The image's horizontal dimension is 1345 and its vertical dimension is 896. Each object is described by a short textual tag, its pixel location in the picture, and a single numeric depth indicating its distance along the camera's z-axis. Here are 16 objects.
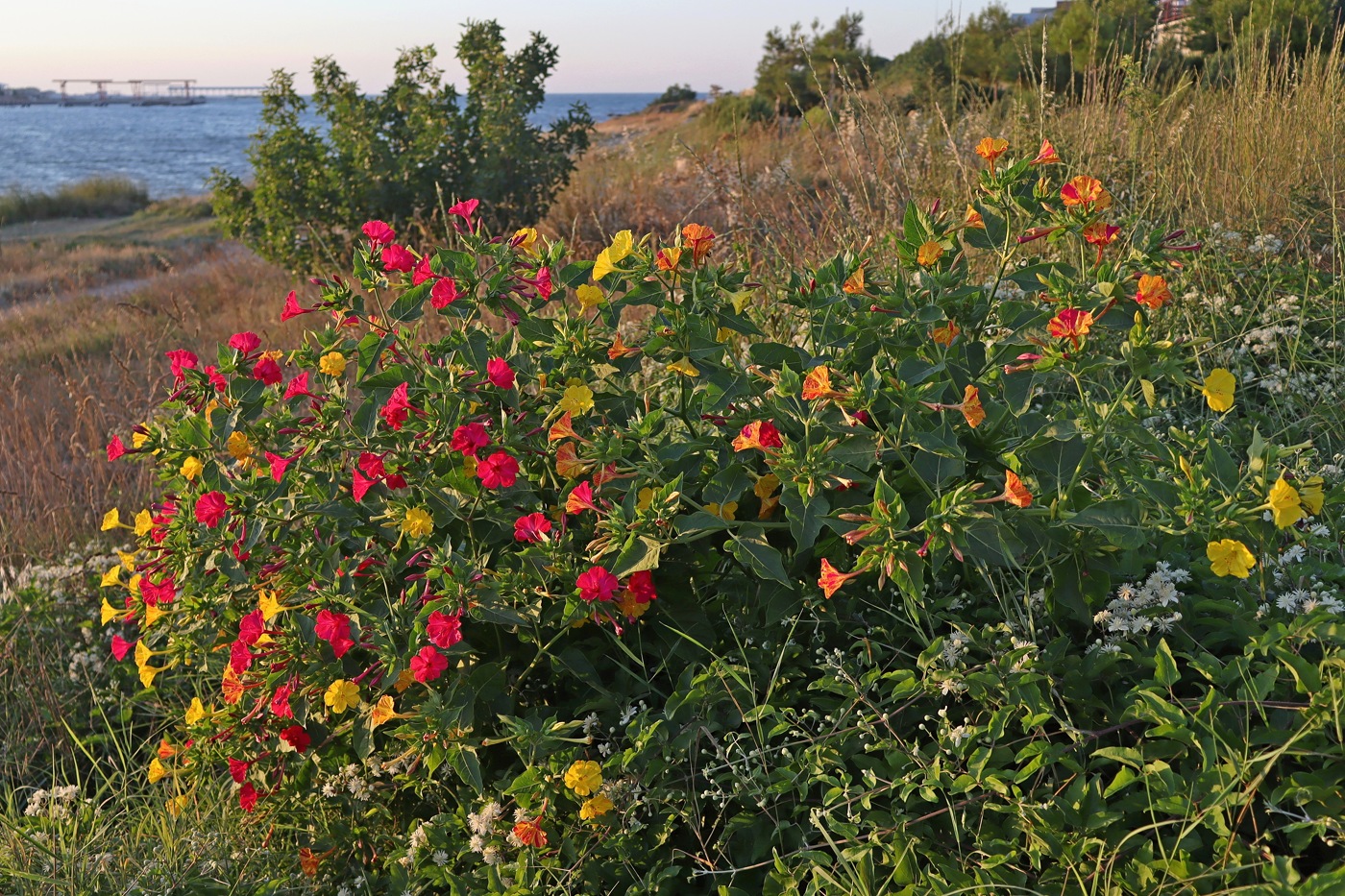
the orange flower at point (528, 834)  1.52
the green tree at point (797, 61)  15.86
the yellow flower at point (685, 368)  1.65
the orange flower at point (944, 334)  1.69
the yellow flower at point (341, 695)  1.62
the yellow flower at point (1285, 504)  1.23
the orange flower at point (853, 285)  1.78
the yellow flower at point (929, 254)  1.69
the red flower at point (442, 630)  1.49
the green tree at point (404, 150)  6.50
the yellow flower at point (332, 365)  1.77
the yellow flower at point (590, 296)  1.75
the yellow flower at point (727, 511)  1.63
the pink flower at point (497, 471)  1.58
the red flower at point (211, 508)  1.68
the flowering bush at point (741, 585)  1.37
